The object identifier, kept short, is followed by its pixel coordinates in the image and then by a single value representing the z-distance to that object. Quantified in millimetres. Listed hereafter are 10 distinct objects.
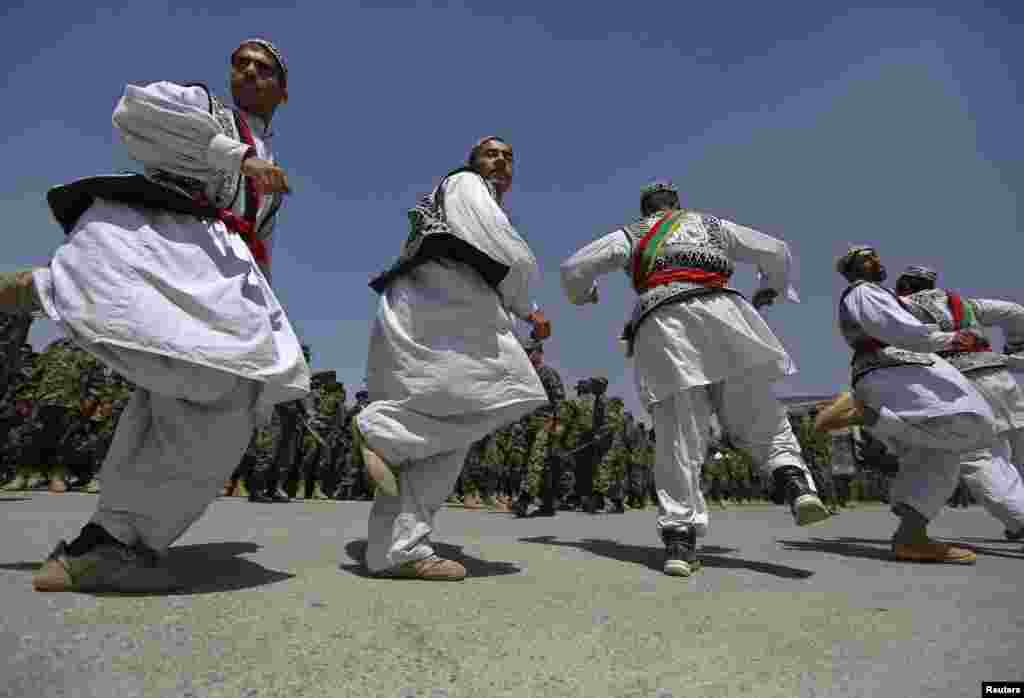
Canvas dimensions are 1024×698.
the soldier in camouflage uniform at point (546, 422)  7118
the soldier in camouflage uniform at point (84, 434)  8688
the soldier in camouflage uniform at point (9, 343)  5086
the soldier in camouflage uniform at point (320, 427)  10680
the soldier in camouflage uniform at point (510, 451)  10438
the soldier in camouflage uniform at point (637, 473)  12928
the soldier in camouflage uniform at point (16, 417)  7957
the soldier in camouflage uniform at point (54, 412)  8570
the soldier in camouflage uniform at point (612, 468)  8773
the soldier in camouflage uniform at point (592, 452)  8867
